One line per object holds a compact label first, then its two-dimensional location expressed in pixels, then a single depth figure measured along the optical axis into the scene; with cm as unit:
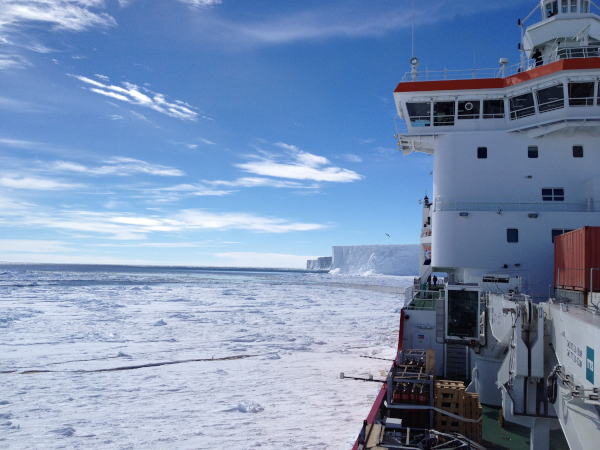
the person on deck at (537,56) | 1702
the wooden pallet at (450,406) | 750
